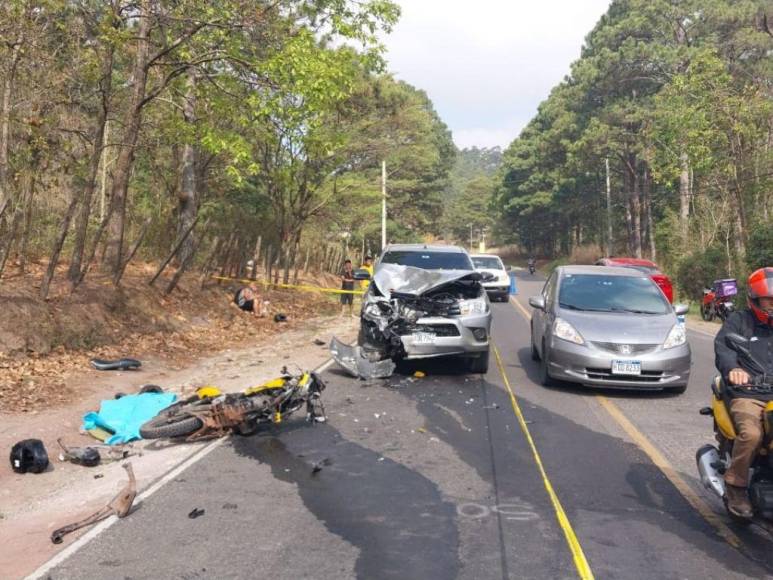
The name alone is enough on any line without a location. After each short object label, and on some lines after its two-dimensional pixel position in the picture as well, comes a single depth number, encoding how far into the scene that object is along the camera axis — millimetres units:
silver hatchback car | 8602
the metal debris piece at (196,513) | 4832
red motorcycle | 14141
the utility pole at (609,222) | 47000
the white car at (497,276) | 24922
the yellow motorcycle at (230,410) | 6766
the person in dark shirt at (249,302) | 17797
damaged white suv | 9961
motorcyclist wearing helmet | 4297
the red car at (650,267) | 20078
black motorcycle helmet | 6152
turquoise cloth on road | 7194
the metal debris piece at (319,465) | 5857
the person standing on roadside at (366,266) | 20245
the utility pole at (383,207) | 33638
